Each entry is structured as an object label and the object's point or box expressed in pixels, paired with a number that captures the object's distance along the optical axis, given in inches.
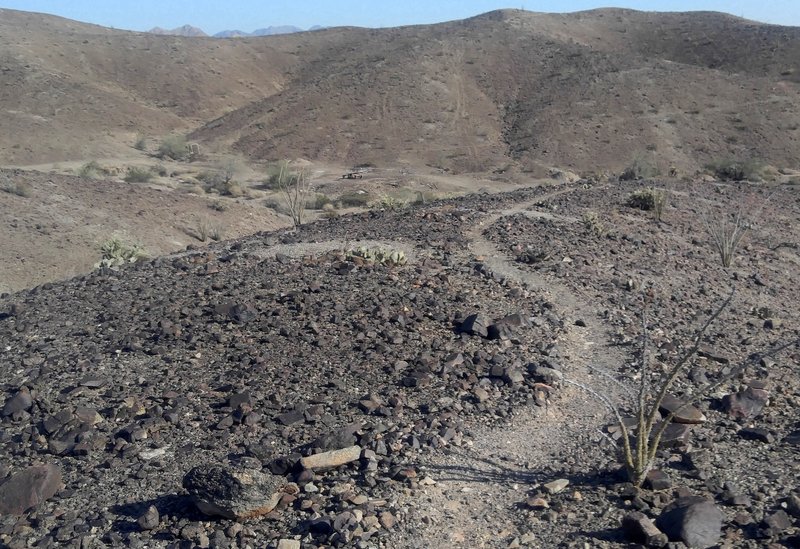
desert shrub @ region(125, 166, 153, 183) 1208.6
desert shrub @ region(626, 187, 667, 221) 595.8
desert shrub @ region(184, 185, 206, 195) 1149.7
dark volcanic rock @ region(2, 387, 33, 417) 253.6
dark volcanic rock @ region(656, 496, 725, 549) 179.8
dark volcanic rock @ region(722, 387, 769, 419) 258.5
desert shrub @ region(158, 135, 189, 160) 1662.2
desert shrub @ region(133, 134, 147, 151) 1742.1
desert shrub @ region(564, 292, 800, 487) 205.2
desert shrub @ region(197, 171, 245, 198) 1162.0
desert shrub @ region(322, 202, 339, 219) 919.8
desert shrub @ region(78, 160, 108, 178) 1245.1
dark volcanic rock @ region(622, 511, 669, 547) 182.2
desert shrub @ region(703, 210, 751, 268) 498.0
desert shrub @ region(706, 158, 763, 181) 1078.4
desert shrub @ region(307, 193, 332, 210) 1075.0
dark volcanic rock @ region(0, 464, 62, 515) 203.2
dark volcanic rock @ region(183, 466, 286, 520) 192.4
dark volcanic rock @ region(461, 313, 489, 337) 312.2
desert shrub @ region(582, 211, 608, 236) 514.3
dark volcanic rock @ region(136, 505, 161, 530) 193.5
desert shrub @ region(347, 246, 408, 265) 408.2
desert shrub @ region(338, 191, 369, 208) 1113.1
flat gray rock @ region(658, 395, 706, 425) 249.4
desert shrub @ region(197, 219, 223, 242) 796.0
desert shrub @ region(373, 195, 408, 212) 722.0
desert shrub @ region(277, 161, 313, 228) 833.5
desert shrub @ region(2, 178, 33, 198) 786.2
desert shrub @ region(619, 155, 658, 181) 1044.5
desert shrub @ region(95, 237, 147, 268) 552.4
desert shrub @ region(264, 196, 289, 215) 989.8
